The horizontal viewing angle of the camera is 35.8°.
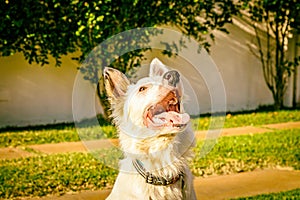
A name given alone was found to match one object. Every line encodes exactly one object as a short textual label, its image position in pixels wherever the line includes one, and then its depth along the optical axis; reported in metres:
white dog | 2.53
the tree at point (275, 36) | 11.59
